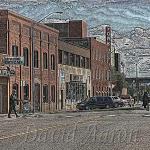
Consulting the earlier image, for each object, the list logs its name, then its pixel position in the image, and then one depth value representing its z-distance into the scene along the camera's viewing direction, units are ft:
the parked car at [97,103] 208.44
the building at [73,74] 238.48
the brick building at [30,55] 170.81
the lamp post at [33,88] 169.46
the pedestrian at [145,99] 177.42
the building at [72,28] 343.46
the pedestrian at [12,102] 138.31
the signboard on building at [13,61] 143.60
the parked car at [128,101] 269.15
